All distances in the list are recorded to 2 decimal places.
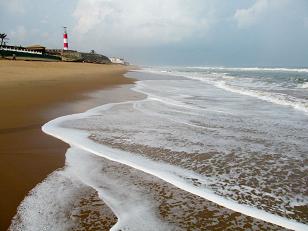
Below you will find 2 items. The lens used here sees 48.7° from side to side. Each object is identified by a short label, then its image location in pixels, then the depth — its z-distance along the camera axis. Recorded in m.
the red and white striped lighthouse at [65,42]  78.76
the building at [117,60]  118.09
